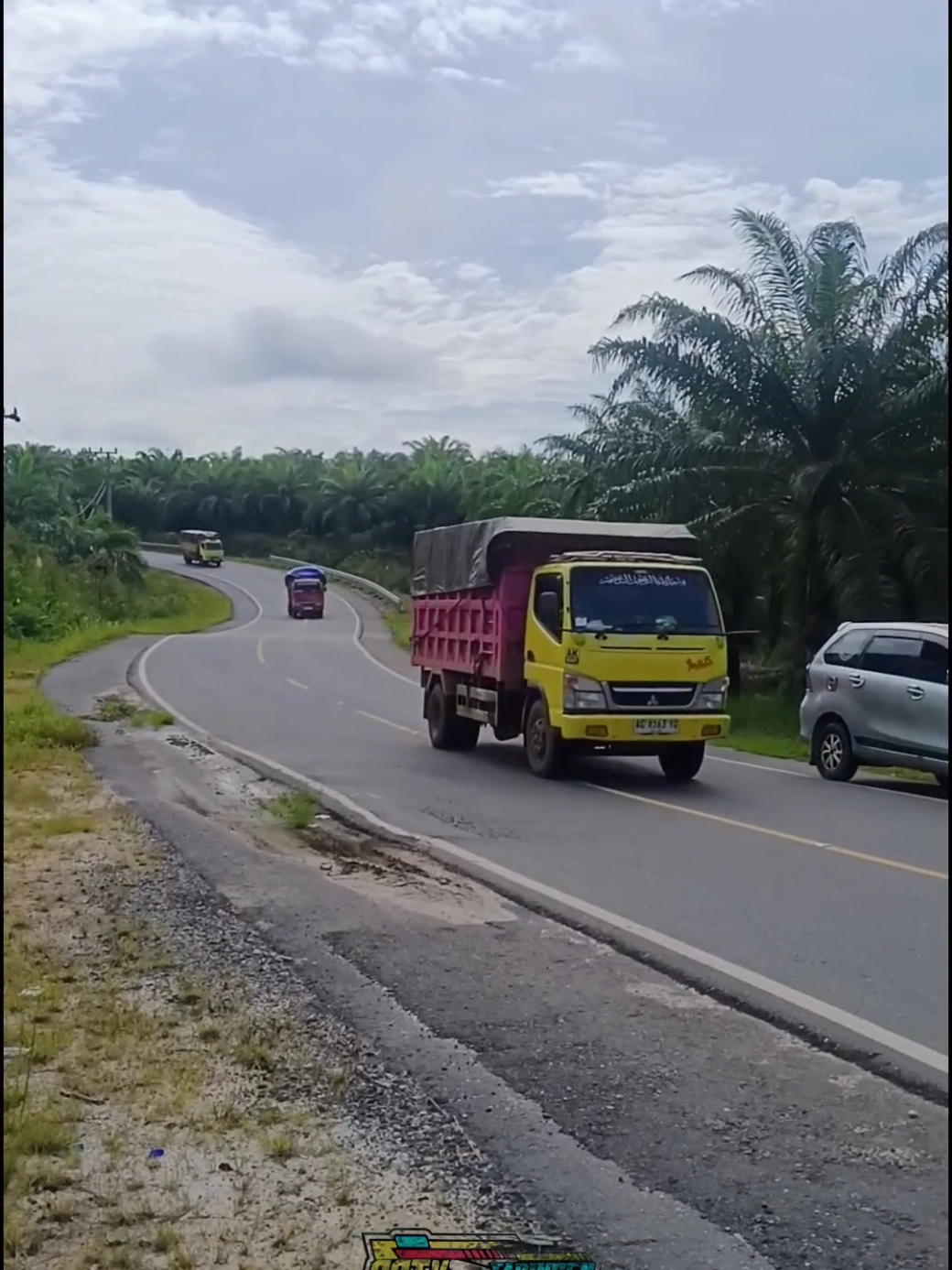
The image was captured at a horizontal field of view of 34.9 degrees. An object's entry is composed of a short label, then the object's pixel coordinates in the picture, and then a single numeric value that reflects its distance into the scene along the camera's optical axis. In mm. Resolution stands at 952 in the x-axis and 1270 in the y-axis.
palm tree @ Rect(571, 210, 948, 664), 19734
